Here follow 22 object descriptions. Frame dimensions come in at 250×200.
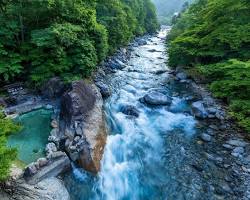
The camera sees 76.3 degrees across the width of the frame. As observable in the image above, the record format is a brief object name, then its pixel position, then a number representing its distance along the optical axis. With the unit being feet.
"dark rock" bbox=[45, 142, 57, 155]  21.37
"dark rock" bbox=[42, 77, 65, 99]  31.66
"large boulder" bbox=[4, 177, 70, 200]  16.49
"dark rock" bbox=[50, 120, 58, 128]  25.96
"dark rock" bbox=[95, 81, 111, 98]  34.29
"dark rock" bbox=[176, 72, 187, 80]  42.78
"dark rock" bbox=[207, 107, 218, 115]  29.96
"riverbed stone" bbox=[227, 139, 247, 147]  24.07
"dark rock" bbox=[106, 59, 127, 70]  46.98
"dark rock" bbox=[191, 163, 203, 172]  21.33
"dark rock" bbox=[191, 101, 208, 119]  29.96
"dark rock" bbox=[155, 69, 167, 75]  47.04
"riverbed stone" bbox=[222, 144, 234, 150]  23.84
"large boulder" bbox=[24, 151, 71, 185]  18.18
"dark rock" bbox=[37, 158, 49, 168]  19.18
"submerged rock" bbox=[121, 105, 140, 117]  30.42
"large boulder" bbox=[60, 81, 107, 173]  21.10
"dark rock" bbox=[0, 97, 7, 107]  28.99
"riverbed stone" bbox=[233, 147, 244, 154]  23.09
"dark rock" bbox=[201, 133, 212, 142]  25.40
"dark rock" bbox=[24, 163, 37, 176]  18.18
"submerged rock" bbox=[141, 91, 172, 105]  33.27
